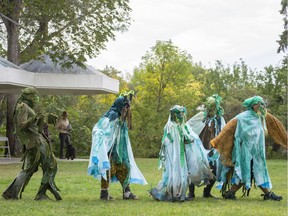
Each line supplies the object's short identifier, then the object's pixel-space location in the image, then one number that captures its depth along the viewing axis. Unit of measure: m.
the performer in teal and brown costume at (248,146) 9.62
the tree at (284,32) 30.69
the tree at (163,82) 29.89
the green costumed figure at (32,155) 9.19
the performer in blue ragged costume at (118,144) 9.46
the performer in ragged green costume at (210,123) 10.59
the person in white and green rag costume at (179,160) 9.30
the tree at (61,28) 22.09
